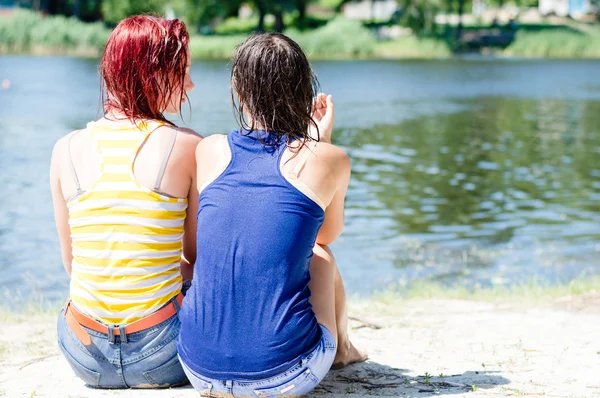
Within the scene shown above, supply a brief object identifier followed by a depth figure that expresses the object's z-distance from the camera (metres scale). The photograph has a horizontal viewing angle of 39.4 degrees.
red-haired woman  2.83
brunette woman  2.64
